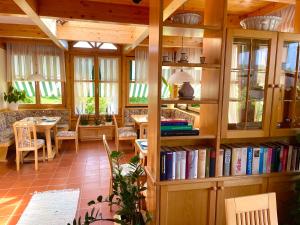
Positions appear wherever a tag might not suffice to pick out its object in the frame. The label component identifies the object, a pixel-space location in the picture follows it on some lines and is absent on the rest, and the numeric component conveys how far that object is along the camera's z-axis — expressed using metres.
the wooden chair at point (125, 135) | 4.87
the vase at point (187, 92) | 1.92
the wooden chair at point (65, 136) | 4.96
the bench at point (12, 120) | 4.42
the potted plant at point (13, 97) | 5.39
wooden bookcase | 1.82
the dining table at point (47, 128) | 4.47
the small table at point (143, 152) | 2.89
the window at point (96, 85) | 6.29
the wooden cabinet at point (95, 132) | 6.18
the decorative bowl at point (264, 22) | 1.94
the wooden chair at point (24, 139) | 3.88
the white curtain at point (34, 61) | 5.73
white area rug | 2.55
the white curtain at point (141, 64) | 6.36
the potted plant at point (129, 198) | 1.75
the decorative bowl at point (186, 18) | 1.83
